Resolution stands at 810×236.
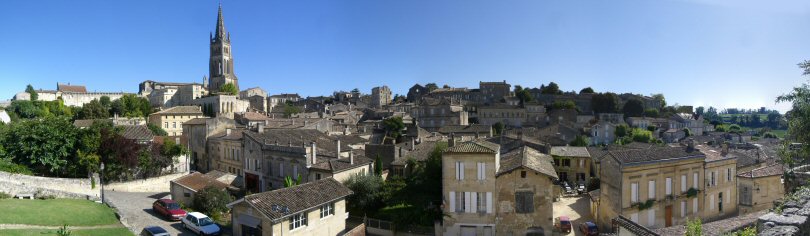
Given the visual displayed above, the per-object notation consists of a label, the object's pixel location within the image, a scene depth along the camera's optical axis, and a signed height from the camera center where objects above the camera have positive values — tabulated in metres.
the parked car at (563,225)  29.16 -7.37
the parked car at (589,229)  29.38 -7.73
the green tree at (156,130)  60.53 -2.00
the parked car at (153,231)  23.03 -5.98
